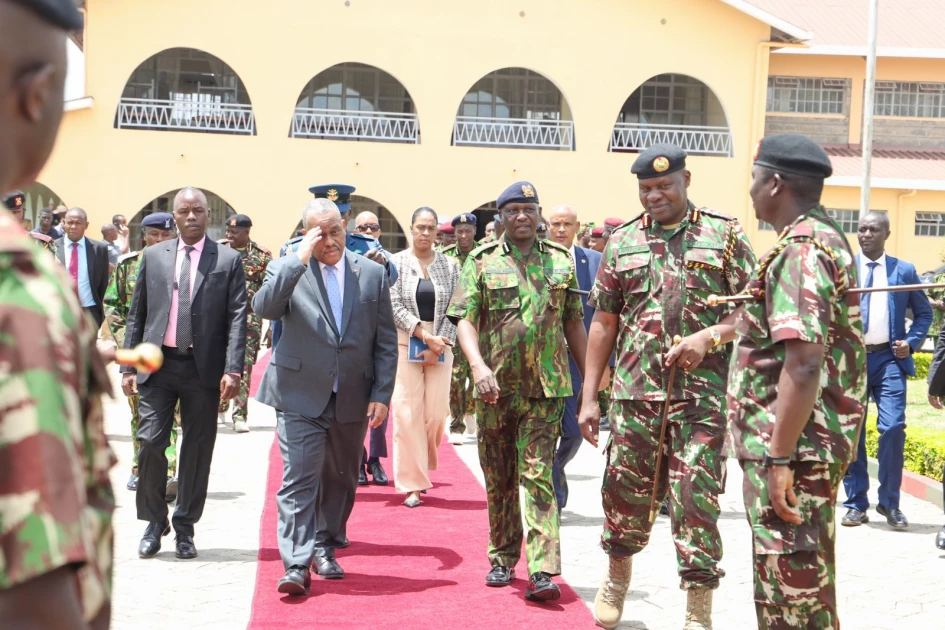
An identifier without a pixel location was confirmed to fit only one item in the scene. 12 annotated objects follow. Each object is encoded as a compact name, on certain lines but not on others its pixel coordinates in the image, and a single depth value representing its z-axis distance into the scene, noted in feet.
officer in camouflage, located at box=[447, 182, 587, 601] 20.27
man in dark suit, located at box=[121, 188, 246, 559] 22.50
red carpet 18.72
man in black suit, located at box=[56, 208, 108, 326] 35.60
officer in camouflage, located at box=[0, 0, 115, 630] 4.53
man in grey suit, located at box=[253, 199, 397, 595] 20.12
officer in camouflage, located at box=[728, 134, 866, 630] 12.62
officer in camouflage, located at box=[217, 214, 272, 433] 38.27
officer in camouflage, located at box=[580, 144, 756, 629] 17.29
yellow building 83.20
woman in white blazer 28.14
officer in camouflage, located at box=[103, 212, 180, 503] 24.93
